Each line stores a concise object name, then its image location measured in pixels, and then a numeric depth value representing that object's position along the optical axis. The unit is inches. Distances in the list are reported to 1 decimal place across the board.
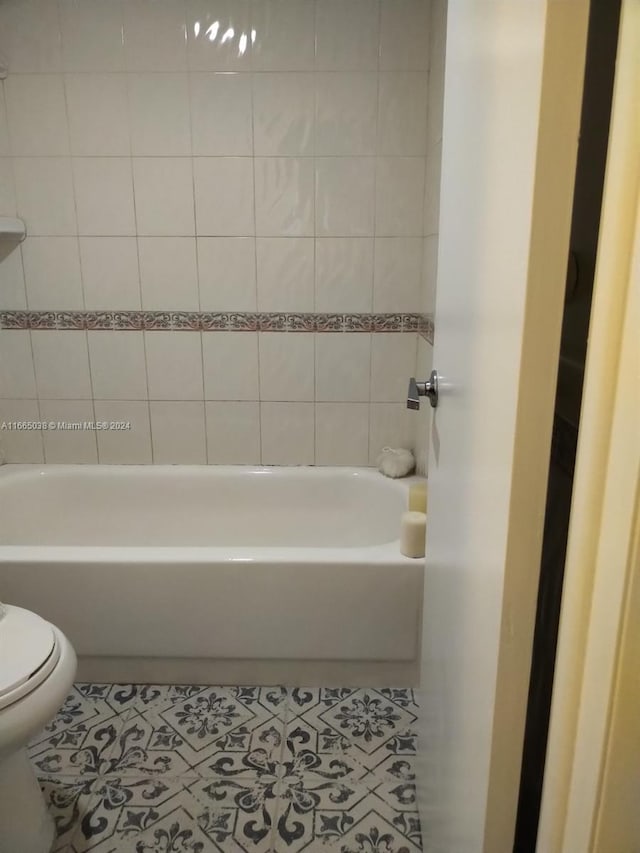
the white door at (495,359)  20.0
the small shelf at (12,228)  85.2
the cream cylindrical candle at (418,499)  71.3
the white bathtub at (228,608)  68.2
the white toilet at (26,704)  45.4
